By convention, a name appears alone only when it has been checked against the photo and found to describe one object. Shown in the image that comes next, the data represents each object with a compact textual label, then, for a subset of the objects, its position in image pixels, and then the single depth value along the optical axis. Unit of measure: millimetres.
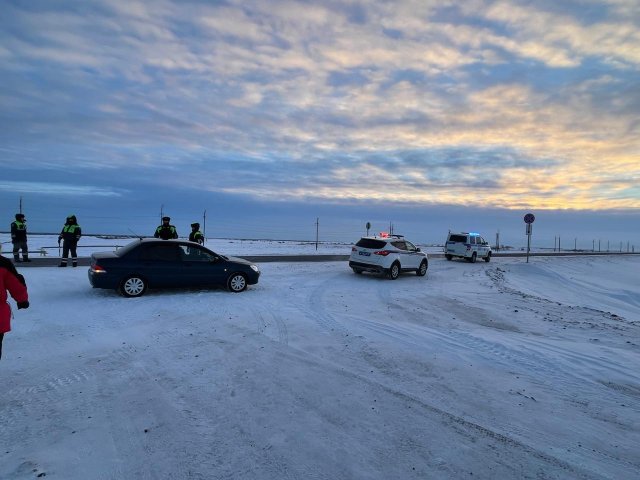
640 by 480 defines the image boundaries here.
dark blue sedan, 10992
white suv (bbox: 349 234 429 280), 16969
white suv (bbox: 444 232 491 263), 29142
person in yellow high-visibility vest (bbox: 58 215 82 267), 16081
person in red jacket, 4840
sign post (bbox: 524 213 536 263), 28147
